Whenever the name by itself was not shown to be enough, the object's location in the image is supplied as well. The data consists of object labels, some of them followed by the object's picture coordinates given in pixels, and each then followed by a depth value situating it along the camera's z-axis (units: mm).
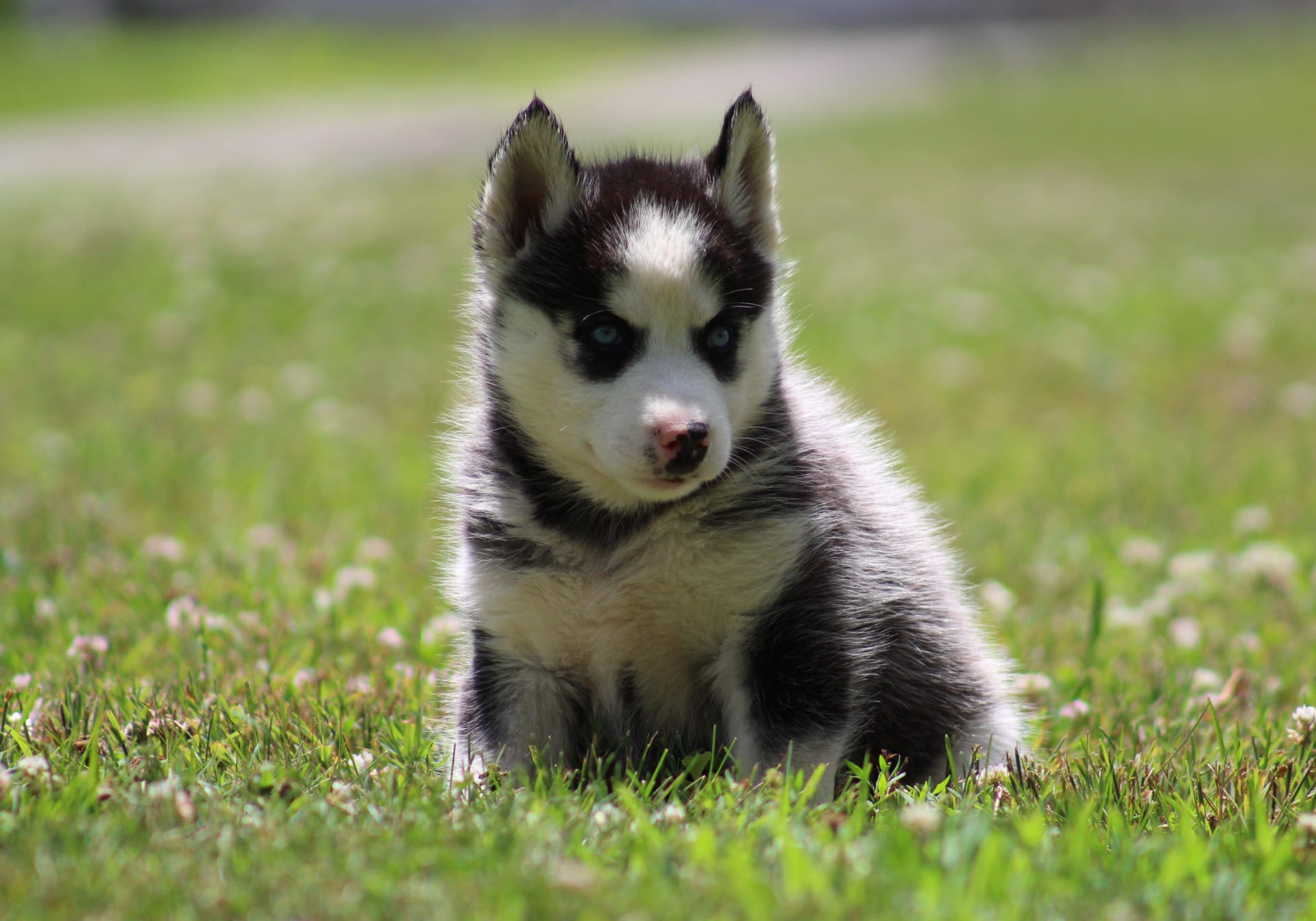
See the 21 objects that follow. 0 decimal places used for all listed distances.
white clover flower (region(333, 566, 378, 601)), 9055
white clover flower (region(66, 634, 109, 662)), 7723
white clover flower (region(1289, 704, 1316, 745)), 6750
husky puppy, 6258
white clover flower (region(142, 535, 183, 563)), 9805
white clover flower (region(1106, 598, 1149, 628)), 9062
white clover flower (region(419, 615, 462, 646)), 8380
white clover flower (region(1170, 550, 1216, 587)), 9875
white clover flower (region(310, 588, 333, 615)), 8687
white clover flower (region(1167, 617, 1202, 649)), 8773
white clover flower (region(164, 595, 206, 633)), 8297
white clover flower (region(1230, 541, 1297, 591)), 9750
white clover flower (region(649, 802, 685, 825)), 5270
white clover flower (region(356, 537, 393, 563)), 10078
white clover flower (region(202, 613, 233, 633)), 8227
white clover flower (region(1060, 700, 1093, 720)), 7504
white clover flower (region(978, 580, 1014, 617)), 9312
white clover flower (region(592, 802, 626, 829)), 5242
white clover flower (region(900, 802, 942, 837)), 4922
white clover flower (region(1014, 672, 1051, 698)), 7945
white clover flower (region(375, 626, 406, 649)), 8258
